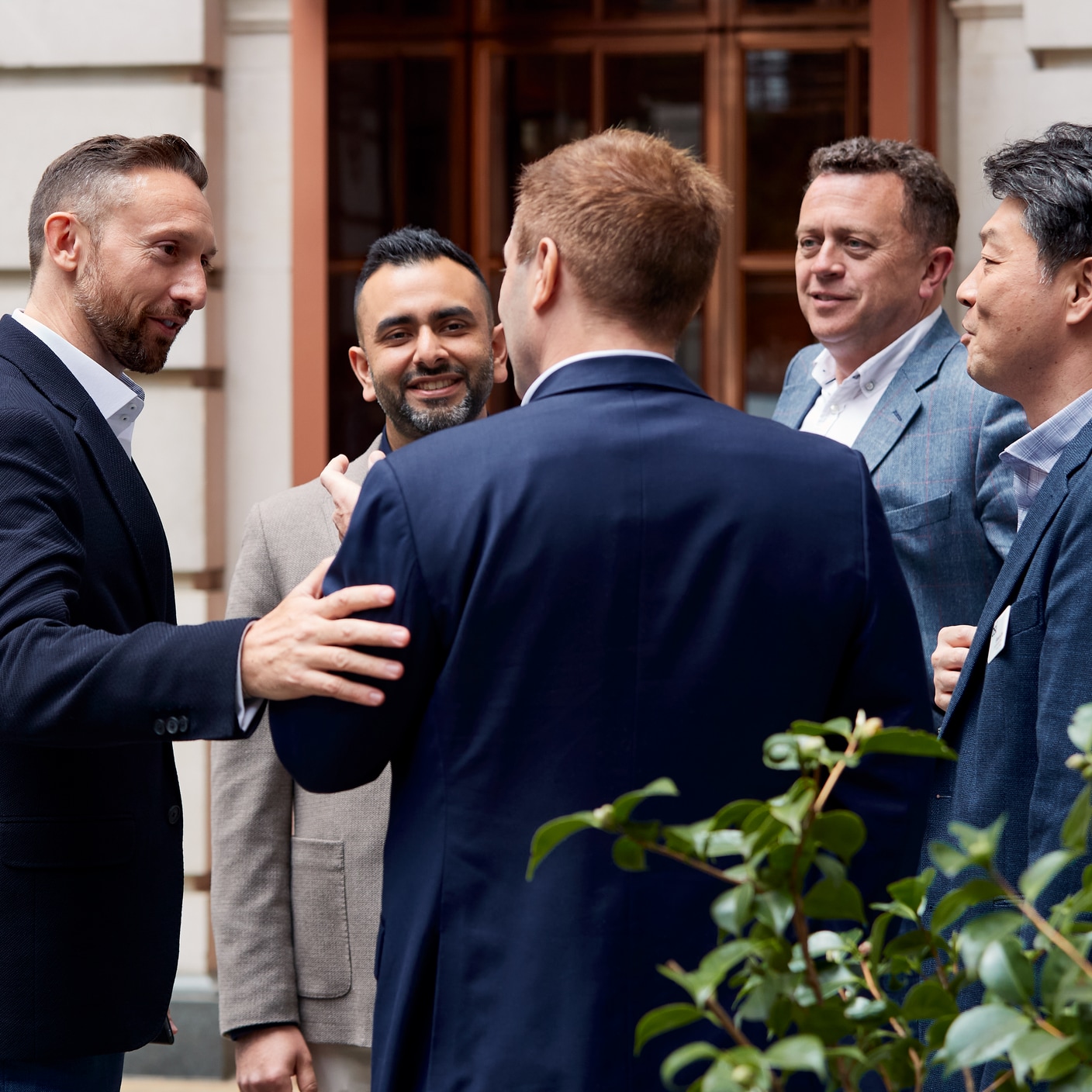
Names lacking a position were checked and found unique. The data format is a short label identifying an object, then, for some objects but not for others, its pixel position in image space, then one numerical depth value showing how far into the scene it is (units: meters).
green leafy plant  1.63
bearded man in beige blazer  2.88
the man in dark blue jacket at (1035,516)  2.64
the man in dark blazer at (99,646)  2.53
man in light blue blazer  3.12
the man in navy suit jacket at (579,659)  2.39
